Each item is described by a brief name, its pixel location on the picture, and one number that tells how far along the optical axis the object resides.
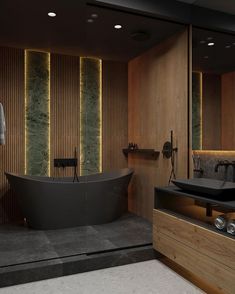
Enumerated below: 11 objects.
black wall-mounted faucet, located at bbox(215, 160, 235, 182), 3.04
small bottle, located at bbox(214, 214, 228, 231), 2.26
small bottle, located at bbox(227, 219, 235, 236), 2.14
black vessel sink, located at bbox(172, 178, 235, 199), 2.35
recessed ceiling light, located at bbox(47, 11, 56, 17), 3.12
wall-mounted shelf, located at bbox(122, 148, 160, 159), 4.01
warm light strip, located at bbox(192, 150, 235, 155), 3.40
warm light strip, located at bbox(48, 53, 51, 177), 4.13
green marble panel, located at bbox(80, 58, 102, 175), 3.84
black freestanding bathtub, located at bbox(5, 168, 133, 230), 3.64
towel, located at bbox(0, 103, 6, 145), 3.01
